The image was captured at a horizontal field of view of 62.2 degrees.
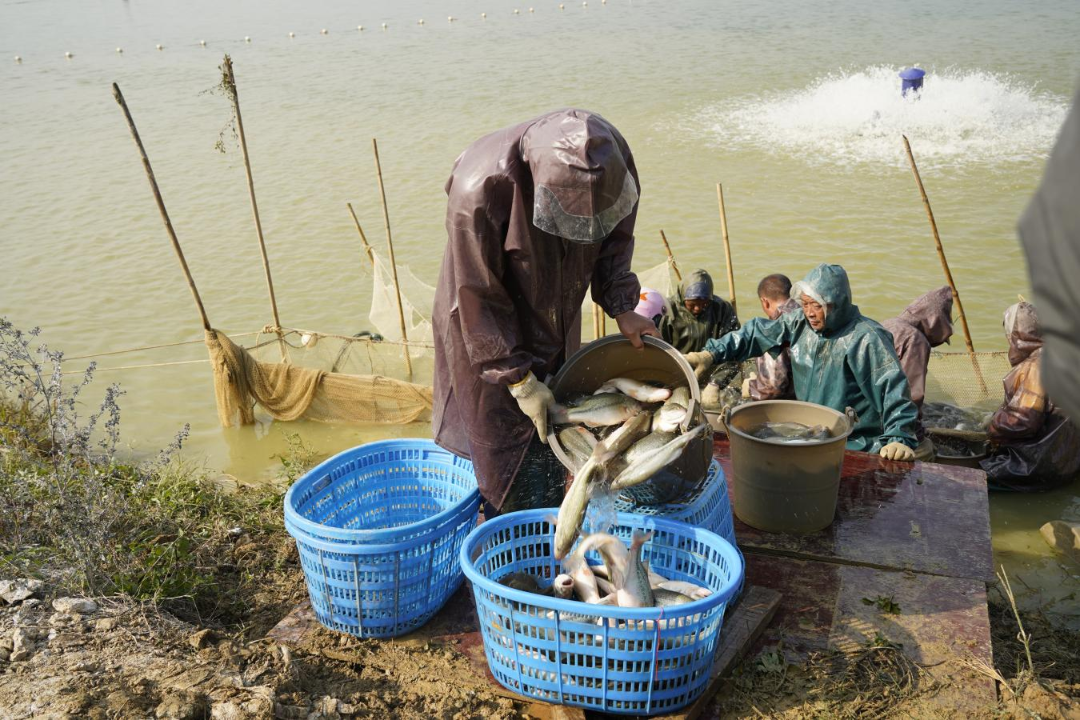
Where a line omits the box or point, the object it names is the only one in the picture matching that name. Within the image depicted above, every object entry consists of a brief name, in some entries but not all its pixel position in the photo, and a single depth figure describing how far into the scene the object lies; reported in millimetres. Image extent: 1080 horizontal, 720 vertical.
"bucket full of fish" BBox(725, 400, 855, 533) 3701
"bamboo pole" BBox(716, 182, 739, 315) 7387
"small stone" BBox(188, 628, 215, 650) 3320
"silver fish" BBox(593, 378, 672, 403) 3473
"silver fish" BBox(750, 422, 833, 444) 3858
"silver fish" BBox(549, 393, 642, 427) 3377
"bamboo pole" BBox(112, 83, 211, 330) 6395
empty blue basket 3289
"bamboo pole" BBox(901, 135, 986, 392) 6621
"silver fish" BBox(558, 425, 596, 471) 3270
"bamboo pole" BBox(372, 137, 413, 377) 7492
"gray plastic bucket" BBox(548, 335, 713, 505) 3297
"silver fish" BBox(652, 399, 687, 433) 3268
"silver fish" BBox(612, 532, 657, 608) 2900
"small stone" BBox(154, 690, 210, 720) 2758
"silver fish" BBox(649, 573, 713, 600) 3048
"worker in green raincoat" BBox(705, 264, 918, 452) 4402
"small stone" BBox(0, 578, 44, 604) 3537
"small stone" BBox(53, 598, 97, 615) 3475
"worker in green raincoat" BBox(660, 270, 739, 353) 6703
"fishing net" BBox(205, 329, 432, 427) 6965
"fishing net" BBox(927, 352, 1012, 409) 6621
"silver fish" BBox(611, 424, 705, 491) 3141
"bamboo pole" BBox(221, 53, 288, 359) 6898
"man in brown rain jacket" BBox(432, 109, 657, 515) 2896
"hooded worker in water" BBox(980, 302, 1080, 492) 5375
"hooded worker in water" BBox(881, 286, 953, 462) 5254
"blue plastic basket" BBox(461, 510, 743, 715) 2758
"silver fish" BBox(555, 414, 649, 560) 3107
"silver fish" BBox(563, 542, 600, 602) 3131
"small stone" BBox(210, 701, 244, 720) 2779
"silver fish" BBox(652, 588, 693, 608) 3002
